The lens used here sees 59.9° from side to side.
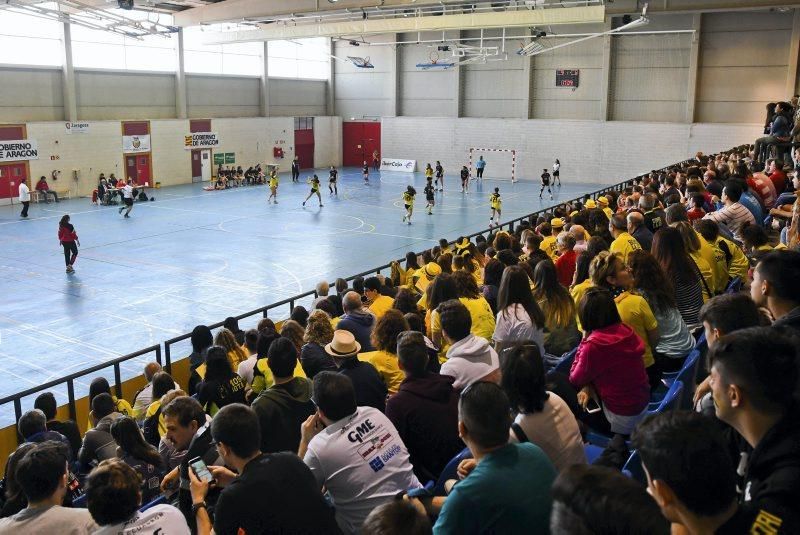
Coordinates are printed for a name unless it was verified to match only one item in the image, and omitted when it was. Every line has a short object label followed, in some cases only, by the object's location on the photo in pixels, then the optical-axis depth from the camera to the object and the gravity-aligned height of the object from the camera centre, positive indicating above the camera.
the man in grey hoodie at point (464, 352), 5.22 -1.63
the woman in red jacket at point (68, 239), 19.47 -2.91
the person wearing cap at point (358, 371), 5.32 -1.79
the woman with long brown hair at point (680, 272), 6.71 -1.24
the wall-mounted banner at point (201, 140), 40.31 -0.21
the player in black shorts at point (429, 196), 29.89 -2.43
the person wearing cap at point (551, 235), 12.06 -1.78
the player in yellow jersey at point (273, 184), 33.16 -2.20
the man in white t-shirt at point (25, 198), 28.19 -2.56
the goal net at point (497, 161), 44.44 -1.41
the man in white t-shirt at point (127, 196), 29.30 -2.52
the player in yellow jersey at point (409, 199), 27.72 -2.38
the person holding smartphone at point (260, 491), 3.34 -1.70
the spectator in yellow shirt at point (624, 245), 8.37 -1.26
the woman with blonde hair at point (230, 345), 8.02 -2.39
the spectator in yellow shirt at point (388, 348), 6.05 -1.85
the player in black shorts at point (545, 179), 34.28 -1.91
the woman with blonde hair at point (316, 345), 6.33 -1.97
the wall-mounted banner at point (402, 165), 48.82 -1.86
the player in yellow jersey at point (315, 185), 31.61 -2.13
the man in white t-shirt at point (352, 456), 3.92 -1.79
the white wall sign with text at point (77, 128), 33.87 +0.35
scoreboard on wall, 41.22 +3.70
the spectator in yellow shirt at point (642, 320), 5.60 -1.42
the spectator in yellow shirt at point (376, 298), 9.38 -2.20
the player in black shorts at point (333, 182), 35.72 -2.26
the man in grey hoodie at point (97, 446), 5.98 -2.65
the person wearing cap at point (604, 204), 14.53 -1.43
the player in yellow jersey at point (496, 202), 26.24 -2.34
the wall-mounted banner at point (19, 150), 31.09 -0.69
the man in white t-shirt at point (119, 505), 3.44 -1.81
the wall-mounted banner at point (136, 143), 36.81 -0.38
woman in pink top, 4.88 -1.56
